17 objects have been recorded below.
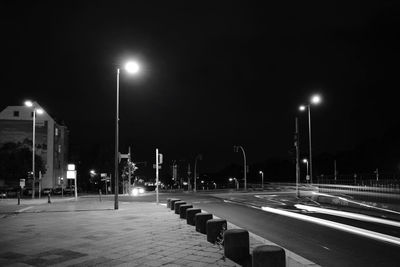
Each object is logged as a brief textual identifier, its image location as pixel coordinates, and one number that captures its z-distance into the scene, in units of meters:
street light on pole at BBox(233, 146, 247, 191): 56.12
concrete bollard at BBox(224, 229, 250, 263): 8.00
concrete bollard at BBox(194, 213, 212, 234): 11.85
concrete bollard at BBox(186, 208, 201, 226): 13.97
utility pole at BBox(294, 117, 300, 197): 35.00
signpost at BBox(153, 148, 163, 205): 25.47
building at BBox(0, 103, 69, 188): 78.62
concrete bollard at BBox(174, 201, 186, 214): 18.35
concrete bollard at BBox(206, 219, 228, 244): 9.99
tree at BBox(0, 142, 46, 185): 66.44
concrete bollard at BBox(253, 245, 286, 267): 6.34
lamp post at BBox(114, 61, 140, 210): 22.12
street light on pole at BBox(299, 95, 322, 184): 34.18
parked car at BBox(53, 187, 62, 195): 62.34
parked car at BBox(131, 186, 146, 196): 57.30
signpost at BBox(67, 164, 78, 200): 31.17
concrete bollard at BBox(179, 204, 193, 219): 16.16
